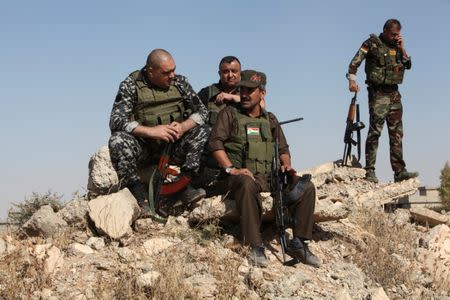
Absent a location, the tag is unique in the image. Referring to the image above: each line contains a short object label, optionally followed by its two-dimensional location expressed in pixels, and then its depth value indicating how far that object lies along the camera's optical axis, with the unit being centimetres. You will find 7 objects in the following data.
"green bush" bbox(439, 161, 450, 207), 2288
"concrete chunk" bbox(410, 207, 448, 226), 879
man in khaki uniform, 559
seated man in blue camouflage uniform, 630
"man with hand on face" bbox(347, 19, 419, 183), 923
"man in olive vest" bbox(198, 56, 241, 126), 727
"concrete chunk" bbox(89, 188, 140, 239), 589
